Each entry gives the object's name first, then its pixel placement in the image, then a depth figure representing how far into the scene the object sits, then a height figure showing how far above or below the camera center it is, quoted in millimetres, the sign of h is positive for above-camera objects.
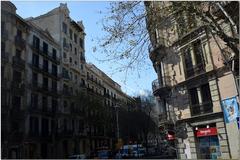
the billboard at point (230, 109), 8761 +247
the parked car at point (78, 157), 17801 -2704
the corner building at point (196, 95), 10624 +1283
